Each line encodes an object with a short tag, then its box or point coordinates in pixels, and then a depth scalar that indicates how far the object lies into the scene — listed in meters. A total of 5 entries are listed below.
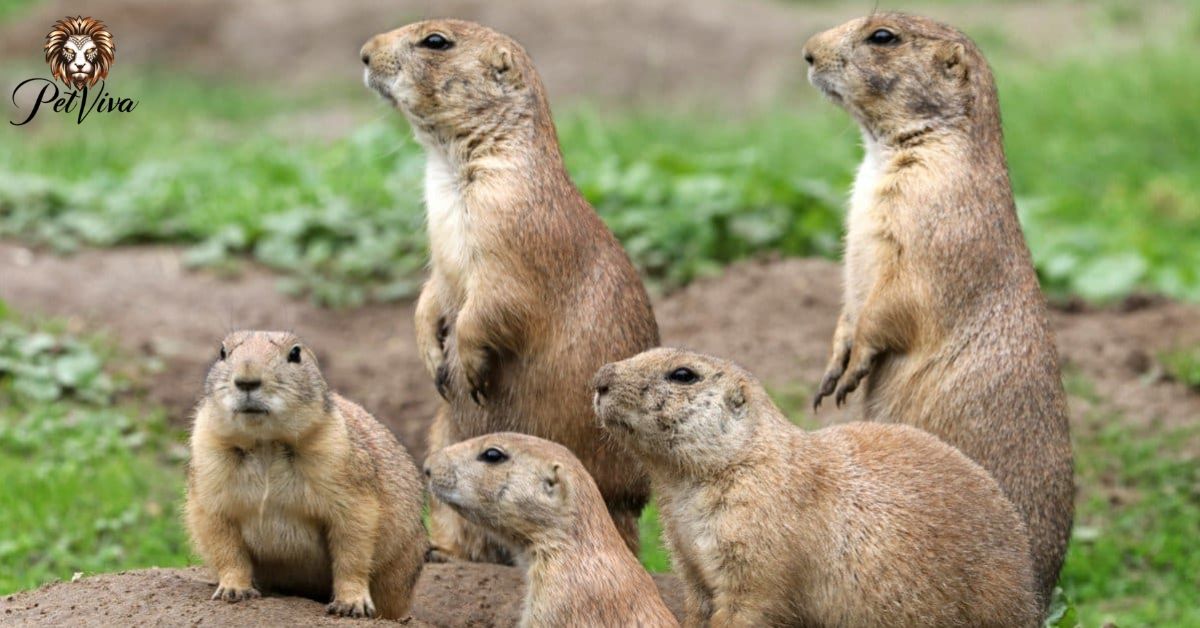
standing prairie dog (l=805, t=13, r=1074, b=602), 12.32
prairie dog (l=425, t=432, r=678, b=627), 10.09
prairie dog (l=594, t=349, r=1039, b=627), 10.27
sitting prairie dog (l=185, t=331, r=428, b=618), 9.78
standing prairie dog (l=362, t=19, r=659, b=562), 12.11
